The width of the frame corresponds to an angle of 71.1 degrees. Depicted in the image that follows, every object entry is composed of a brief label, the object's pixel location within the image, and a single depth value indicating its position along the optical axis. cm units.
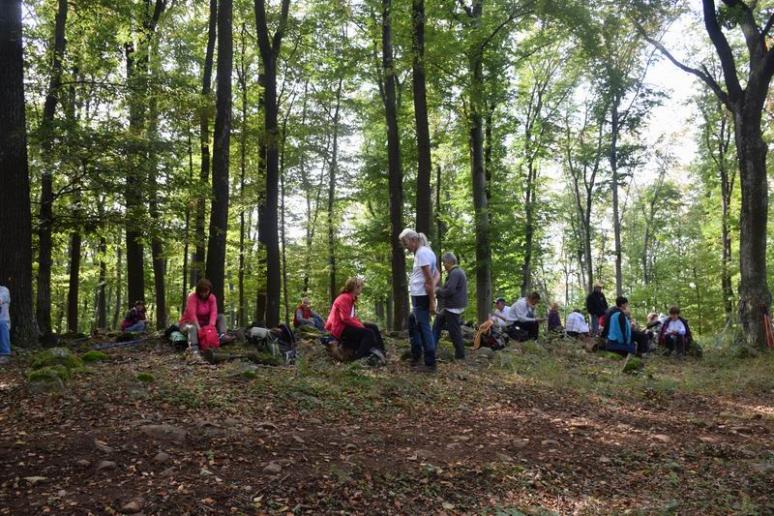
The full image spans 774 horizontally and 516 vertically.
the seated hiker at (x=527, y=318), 1272
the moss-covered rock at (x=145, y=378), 568
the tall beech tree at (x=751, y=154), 1113
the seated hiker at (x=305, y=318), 1344
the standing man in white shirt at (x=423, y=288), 730
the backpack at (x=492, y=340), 1064
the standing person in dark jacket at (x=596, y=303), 1465
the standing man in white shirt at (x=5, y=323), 759
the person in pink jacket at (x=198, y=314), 792
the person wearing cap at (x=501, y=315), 1291
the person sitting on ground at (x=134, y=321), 1238
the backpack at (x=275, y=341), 802
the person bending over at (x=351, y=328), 795
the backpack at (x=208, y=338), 805
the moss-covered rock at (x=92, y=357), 721
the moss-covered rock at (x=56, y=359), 610
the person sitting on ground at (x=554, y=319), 1567
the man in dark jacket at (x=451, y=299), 802
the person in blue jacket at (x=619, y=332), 1083
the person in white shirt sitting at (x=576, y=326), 1380
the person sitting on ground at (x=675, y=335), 1215
